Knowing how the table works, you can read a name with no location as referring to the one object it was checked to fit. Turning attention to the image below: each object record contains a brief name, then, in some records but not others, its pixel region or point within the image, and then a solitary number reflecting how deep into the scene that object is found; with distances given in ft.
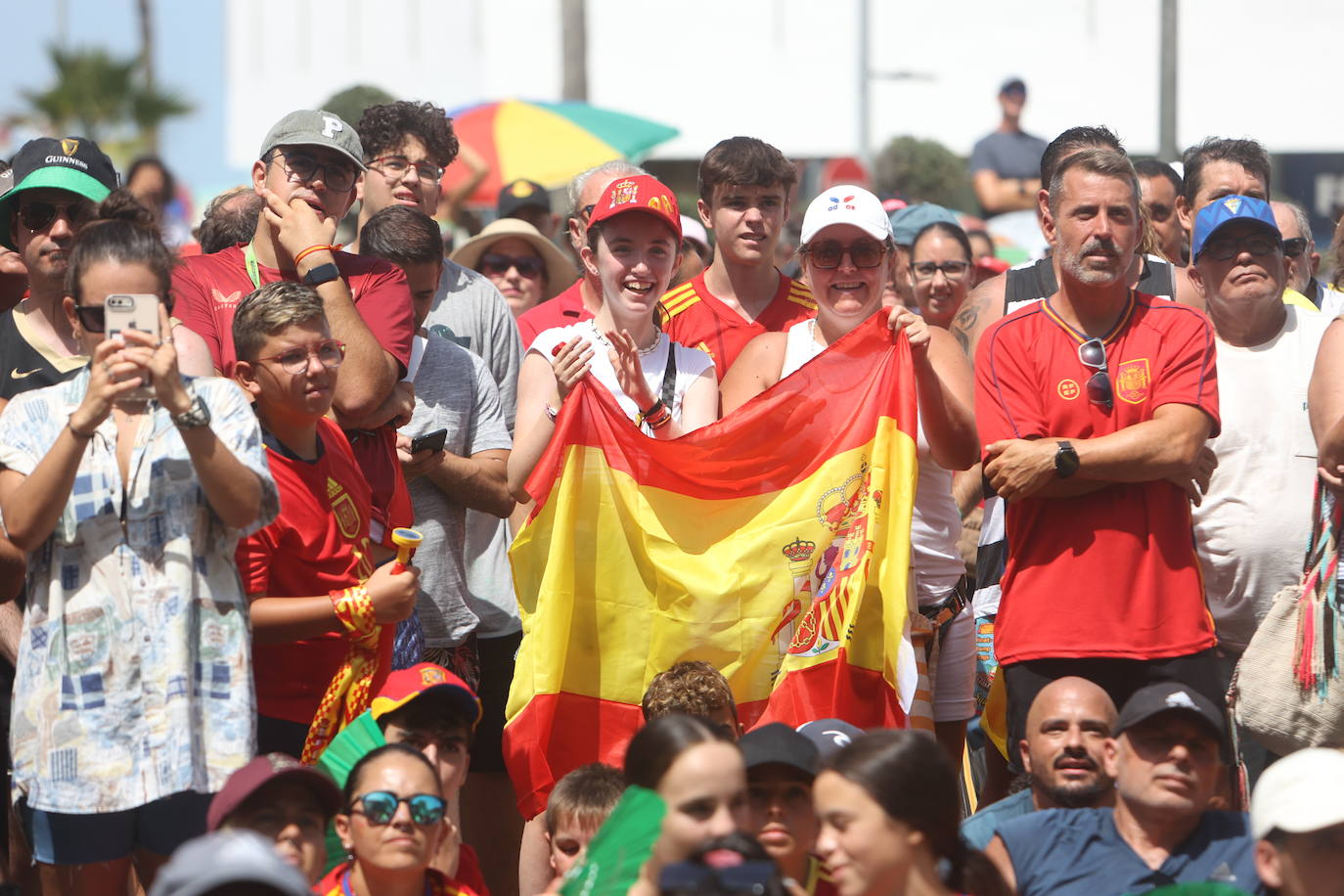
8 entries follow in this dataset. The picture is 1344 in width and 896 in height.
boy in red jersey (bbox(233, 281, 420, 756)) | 31.96
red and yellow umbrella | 80.38
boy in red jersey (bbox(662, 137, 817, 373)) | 43.57
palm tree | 291.79
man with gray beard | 34.04
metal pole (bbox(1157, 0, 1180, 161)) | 95.96
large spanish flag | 36.09
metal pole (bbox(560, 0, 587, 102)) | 141.38
